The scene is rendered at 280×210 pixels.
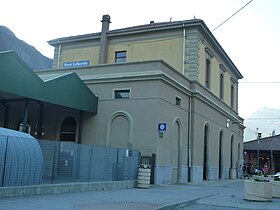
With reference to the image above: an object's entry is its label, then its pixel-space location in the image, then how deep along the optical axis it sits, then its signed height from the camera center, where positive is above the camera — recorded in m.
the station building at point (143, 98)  21.70 +3.71
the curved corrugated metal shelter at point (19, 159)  12.04 -0.14
